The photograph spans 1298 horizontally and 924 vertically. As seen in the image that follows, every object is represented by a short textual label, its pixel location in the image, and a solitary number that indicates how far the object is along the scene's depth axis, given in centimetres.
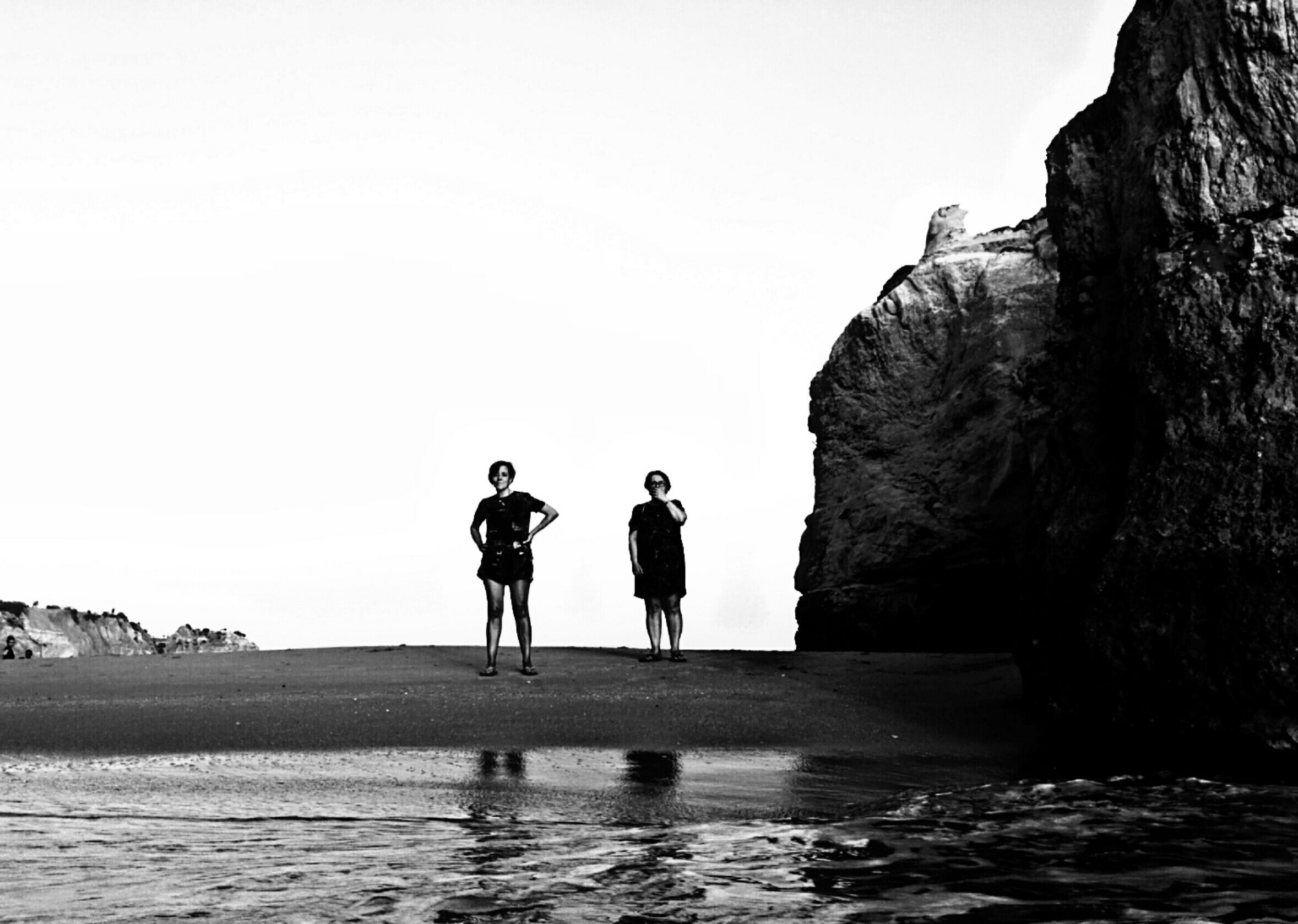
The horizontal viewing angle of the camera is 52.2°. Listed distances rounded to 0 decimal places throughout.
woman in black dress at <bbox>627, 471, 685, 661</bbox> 1270
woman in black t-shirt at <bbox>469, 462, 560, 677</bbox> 1184
